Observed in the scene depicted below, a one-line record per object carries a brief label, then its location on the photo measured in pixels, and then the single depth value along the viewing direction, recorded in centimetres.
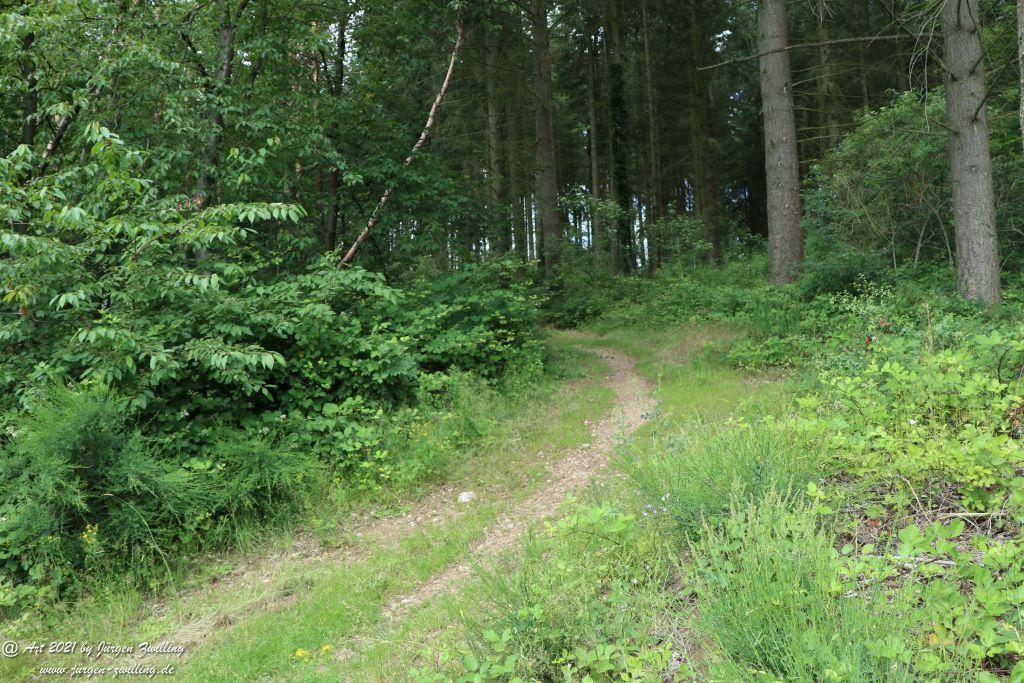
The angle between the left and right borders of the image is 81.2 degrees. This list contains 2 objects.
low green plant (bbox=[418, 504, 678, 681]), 270
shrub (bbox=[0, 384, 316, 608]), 512
